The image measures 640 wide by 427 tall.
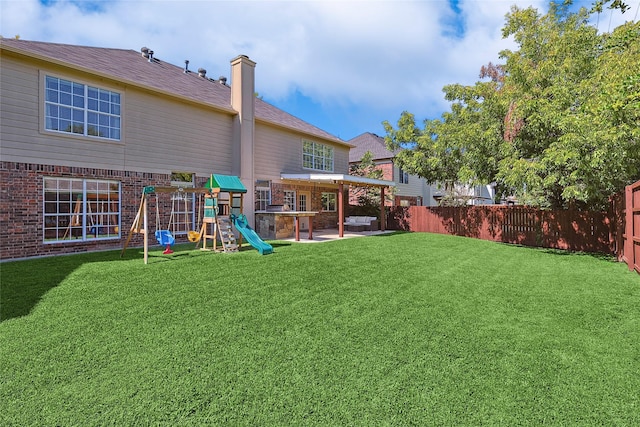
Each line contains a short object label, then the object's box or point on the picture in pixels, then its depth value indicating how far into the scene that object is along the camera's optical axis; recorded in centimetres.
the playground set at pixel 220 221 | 925
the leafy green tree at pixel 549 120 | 827
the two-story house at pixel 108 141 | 852
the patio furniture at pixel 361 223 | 1783
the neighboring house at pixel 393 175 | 2703
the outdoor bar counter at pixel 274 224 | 1376
